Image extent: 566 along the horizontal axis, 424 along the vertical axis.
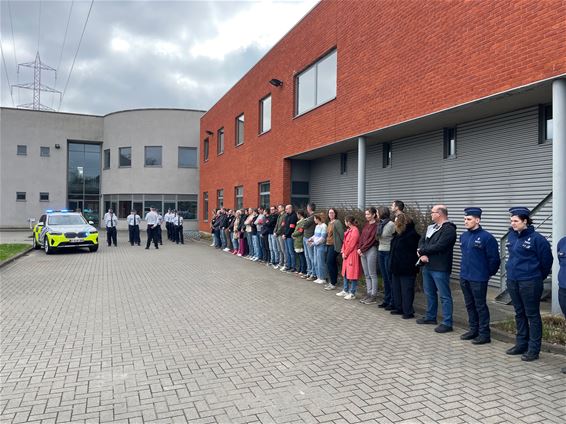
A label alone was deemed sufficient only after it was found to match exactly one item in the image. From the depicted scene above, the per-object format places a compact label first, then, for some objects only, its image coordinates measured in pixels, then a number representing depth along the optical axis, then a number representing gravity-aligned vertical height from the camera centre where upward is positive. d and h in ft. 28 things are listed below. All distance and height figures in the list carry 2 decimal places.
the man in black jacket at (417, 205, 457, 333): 20.53 -2.69
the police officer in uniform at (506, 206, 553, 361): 16.40 -2.78
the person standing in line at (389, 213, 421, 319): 22.84 -2.92
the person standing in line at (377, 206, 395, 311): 24.83 -2.55
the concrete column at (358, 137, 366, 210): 38.75 +2.96
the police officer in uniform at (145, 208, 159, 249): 63.00 -3.22
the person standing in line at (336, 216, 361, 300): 27.45 -3.48
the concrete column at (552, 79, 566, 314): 21.53 +1.51
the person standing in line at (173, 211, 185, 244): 75.05 -4.36
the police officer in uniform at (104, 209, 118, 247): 68.49 -3.84
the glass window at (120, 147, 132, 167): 115.24 +12.16
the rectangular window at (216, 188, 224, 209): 84.01 +0.85
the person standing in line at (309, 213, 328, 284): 32.24 -3.13
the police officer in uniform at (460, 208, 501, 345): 18.49 -2.87
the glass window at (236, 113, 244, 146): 72.56 +12.42
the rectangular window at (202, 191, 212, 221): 98.22 -0.63
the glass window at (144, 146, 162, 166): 114.11 +12.31
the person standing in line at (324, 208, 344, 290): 30.99 -2.98
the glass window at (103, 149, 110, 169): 120.06 +11.93
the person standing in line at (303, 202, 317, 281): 35.37 -3.71
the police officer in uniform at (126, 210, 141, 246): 69.62 -4.20
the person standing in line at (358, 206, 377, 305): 26.22 -3.02
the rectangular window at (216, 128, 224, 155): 85.38 +12.04
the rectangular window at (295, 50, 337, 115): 44.11 +13.05
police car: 54.70 -4.04
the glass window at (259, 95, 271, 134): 60.70 +12.64
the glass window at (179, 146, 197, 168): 115.03 +12.00
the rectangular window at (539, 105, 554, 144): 27.27 +5.09
